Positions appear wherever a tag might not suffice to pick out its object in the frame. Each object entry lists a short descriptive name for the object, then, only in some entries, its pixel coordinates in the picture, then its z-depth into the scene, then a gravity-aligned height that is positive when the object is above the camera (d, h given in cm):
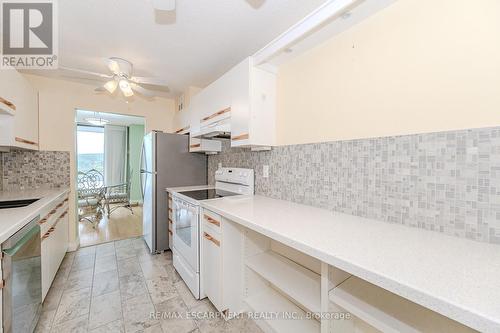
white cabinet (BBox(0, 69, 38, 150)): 178 +51
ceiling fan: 203 +88
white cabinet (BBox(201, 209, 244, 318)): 152 -76
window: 552 +43
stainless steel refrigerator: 263 -14
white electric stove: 176 -51
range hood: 201 +36
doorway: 431 -7
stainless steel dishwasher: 105 -69
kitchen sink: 178 -36
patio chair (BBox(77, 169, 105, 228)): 414 -84
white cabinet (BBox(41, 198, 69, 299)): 169 -80
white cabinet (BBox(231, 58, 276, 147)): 175 +52
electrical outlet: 197 -7
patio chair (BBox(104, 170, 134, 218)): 487 -83
